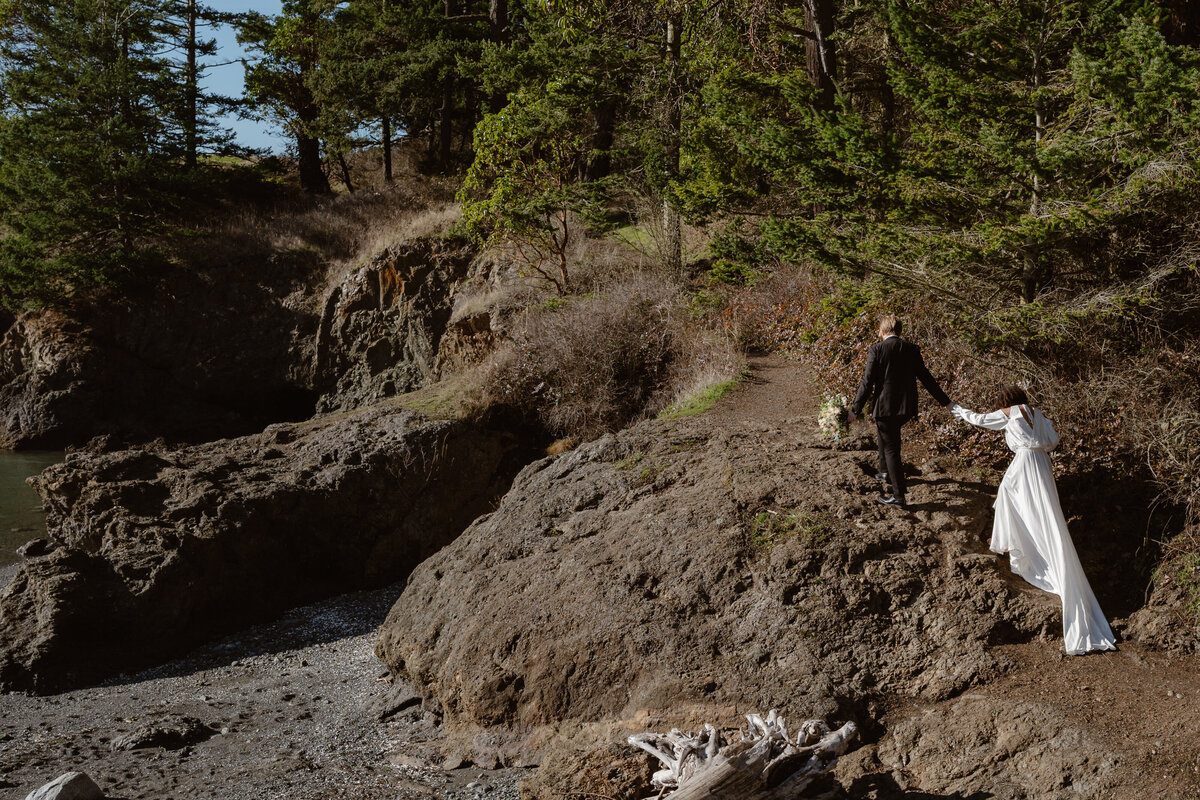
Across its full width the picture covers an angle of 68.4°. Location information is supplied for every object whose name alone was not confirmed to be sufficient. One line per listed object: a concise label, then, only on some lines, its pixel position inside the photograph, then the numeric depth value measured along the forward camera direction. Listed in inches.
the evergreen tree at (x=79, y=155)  978.7
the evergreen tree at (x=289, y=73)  1227.9
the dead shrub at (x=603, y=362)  545.3
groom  292.0
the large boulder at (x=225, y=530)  406.0
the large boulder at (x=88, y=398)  952.3
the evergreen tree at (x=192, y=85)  1138.0
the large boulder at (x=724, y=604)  258.4
